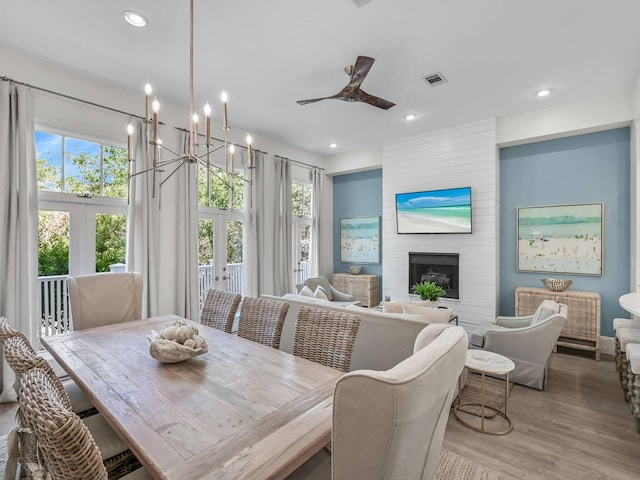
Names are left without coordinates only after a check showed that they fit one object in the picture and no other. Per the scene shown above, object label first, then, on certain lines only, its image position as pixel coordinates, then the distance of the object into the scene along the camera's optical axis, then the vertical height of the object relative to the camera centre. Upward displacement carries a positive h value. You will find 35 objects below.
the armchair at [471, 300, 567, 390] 2.98 -1.03
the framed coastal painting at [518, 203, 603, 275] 4.18 -0.01
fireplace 5.06 -0.52
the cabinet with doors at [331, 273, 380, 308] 5.89 -0.91
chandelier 1.83 +0.66
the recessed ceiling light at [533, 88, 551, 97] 3.76 +1.77
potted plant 4.22 -0.72
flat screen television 4.89 +0.45
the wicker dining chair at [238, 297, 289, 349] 2.22 -0.59
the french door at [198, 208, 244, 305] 4.56 -0.19
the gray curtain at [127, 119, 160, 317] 3.64 +0.16
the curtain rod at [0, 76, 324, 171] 2.87 +1.45
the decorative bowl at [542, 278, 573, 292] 4.13 -0.60
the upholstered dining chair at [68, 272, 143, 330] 2.65 -0.52
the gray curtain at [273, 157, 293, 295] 5.40 +0.14
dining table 1.01 -0.69
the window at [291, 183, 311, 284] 6.07 +0.21
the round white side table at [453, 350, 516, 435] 2.41 -0.99
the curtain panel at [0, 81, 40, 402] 2.82 +0.20
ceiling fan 2.80 +1.50
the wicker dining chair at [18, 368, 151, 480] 0.74 -0.48
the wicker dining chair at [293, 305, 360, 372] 1.86 -0.60
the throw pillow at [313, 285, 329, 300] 3.91 -0.69
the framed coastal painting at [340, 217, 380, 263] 6.28 -0.02
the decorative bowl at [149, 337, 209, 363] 1.70 -0.61
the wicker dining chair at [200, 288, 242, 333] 2.53 -0.58
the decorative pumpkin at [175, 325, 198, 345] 1.81 -0.55
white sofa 2.45 -0.80
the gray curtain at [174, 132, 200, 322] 4.05 -0.07
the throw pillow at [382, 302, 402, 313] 2.88 -0.63
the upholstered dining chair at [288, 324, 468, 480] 0.78 -0.45
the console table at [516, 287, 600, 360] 3.88 -0.97
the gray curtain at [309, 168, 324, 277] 6.32 +0.30
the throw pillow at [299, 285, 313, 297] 3.98 -0.68
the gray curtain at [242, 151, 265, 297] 5.01 +0.08
